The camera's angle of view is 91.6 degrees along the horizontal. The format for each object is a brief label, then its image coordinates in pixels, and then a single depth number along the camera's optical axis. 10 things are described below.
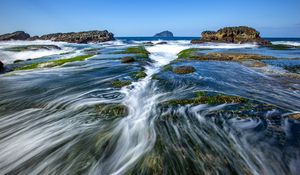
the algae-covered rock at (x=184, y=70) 11.33
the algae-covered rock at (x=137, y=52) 19.04
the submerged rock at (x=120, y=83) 9.12
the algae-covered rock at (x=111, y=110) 5.88
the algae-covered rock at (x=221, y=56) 16.84
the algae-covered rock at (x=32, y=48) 27.88
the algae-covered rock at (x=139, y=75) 10.77
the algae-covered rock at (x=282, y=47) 28.33
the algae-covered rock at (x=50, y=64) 13.90
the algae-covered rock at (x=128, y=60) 15.29
